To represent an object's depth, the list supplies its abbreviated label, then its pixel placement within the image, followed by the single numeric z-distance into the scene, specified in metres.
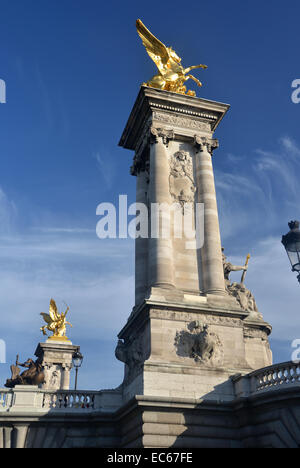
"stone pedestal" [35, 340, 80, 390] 40.56
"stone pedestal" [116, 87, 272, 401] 18.77
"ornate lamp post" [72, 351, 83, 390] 30.92
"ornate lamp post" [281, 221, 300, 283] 9.89
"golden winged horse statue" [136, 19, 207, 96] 26.56
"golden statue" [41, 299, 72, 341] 43.81
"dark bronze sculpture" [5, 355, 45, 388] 25.69
